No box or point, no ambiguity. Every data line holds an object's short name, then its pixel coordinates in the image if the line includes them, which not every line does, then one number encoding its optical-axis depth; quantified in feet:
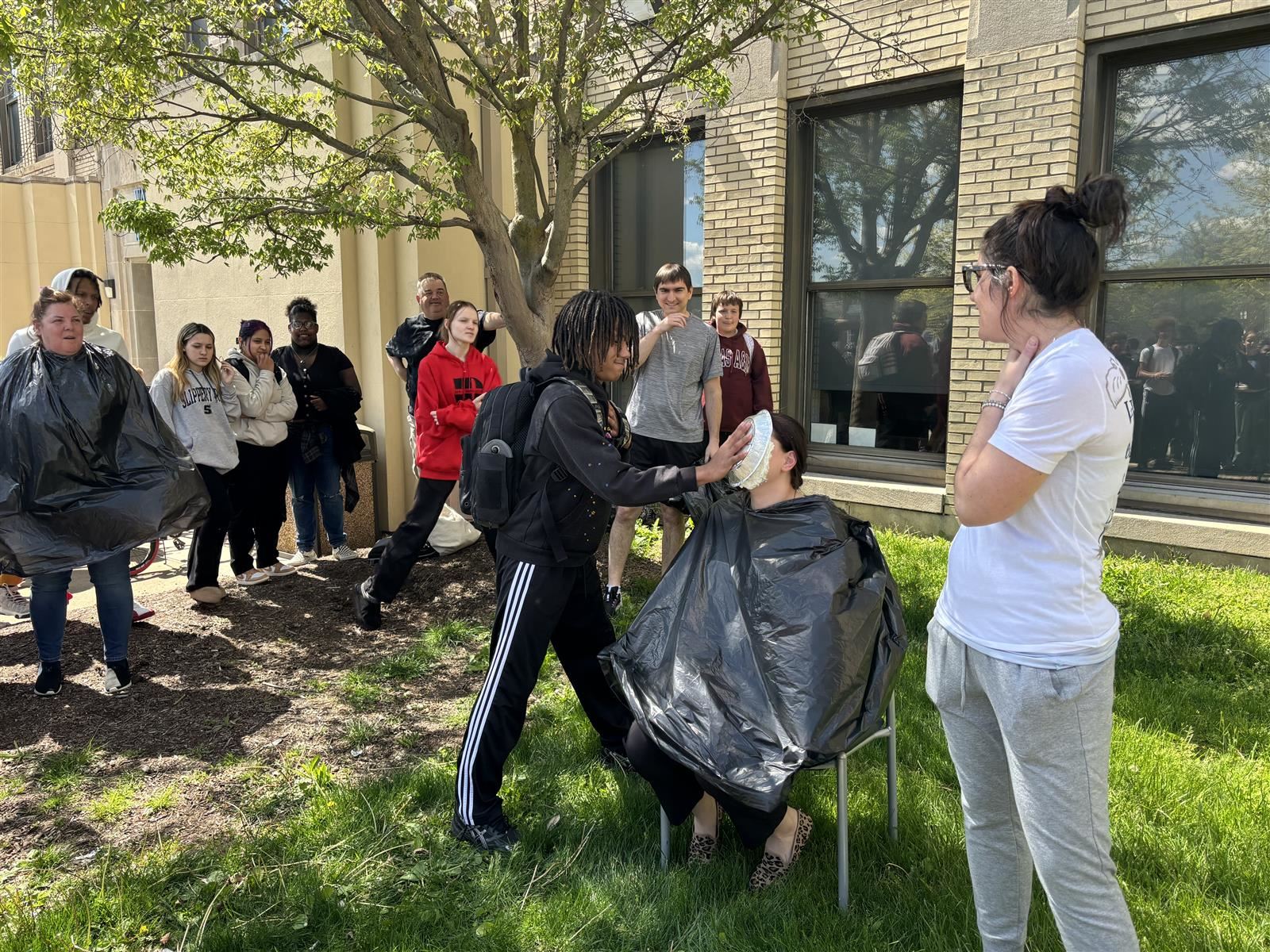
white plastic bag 23.29
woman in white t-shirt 6.26
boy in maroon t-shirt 20.95
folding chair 8.89
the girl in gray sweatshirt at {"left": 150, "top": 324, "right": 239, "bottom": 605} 19.11
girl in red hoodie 18.52
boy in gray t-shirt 18.63
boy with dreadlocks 10.33
